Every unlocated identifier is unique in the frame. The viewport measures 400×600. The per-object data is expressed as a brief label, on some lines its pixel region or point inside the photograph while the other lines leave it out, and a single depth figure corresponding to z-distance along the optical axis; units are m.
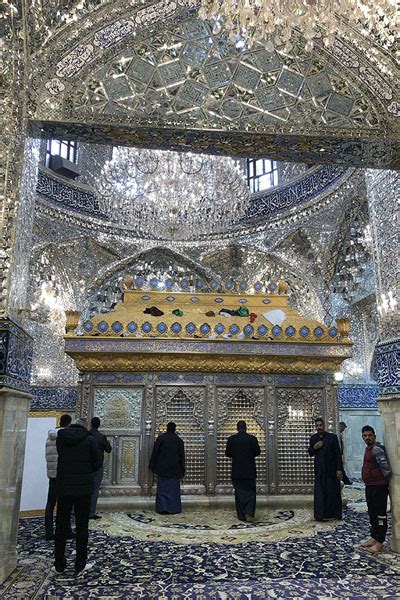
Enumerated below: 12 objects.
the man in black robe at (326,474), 4.69
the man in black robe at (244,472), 4.68
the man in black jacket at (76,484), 3.04
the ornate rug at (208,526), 4.00
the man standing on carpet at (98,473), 4.24
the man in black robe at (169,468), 4.85
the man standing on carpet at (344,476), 5.23
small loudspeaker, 9.64
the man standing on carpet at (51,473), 3.91
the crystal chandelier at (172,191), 6.93
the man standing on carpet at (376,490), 3.53
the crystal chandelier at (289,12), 2.45
